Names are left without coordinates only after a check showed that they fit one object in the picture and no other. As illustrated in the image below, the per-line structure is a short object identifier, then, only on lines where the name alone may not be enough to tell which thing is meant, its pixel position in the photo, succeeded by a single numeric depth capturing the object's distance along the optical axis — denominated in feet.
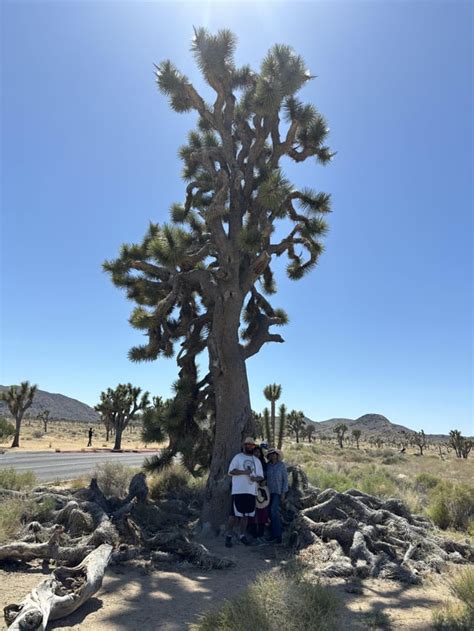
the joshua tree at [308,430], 176.36
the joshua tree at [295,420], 159.63
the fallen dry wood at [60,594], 11.75
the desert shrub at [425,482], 44.43
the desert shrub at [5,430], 96.43
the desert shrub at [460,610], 12.25
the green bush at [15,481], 30.11
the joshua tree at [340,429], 175.79
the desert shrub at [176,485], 33.27
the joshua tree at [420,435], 166.71
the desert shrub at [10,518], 20.63
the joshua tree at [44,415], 166.81
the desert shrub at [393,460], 94.54
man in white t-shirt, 23.06
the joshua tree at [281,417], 79.61
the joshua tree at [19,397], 105.40
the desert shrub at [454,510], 30.41
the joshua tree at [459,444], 134.62
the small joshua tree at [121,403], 113.39
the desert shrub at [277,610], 11.02
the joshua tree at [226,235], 28.35
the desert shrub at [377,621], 13.00
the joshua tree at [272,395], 78.64
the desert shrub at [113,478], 34.17
